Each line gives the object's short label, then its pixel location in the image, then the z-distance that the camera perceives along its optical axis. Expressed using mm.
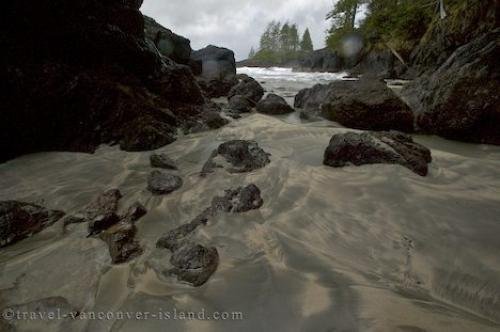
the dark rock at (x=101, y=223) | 1872
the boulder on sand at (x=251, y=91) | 7215
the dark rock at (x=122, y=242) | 1620
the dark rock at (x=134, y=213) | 1993
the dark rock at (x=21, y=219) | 1807
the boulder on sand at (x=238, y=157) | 2811
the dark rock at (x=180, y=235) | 1701
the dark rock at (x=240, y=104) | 6185
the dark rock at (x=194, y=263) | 1438
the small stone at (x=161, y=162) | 2959
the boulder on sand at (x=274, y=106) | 6020
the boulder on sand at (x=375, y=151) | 2588
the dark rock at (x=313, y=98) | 5621
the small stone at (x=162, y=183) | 2414
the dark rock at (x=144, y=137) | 3568
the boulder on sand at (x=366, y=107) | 4293
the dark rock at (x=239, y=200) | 2076
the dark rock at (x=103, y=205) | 2037
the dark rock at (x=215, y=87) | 8914
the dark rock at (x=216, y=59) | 15586
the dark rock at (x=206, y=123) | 4506
